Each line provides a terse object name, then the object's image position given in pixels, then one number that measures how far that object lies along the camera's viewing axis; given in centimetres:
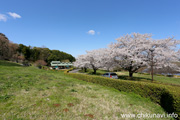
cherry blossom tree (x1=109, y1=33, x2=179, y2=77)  1241
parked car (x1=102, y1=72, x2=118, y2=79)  1382
